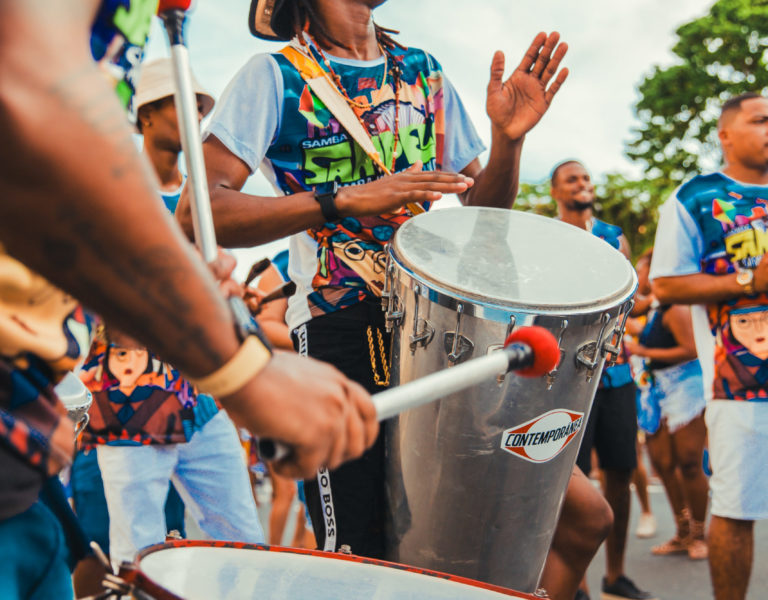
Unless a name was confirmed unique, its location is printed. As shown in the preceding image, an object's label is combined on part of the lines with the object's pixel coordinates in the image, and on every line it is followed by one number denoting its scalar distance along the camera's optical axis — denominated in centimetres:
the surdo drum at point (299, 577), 115
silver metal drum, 164
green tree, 2059
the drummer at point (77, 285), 68
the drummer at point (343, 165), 190
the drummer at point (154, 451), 262
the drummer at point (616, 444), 398
